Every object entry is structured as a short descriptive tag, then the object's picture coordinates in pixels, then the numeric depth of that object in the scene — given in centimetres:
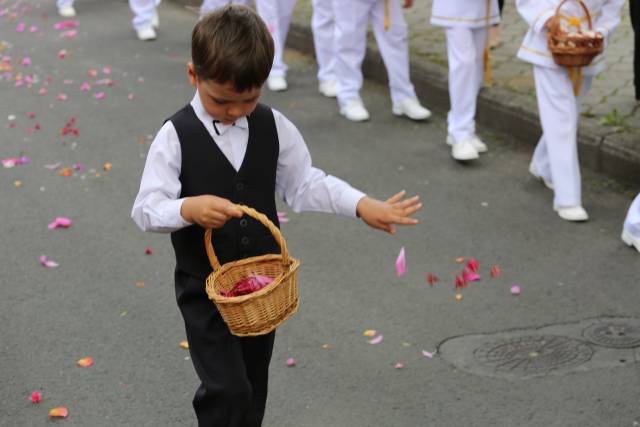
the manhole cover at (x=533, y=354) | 475
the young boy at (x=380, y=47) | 845
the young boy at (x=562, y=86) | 632
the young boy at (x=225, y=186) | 320
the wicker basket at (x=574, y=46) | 612
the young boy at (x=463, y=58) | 744
